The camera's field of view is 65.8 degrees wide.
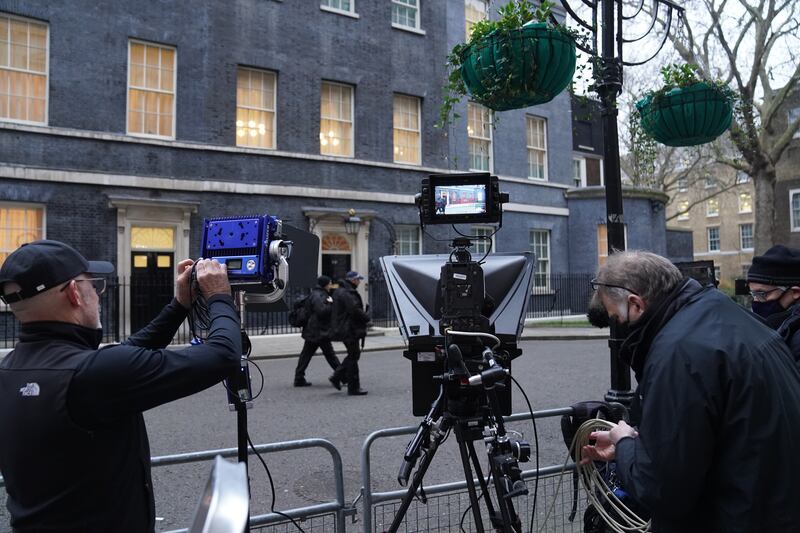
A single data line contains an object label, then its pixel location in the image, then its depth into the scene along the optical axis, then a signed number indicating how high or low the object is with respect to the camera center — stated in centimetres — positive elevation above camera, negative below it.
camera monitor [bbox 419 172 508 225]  360 +51
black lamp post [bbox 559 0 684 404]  420 +134
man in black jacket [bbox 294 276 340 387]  1004 -75
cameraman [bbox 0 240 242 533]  188 -33
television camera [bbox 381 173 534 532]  304 -28
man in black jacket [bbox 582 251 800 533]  184 -44
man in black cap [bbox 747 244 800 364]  381 +0
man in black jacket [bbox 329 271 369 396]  939 -64
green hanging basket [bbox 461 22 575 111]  405 +147
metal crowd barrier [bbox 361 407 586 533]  333 -132
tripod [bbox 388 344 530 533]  286 -80
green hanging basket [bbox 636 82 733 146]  492 +137
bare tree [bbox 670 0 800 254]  2016 +691
